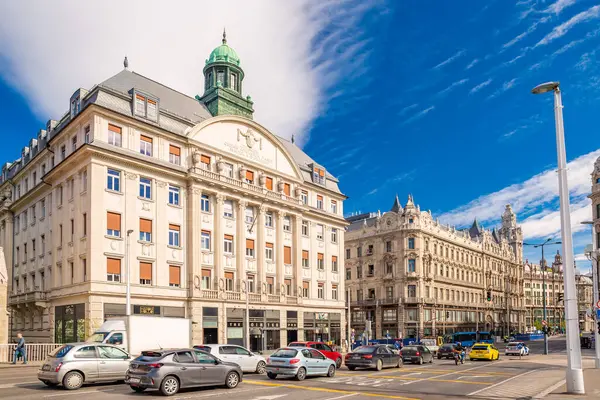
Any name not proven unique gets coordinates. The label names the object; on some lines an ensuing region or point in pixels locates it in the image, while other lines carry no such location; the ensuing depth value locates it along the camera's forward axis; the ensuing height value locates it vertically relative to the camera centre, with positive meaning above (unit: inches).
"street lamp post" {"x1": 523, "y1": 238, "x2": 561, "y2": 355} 2093.0 -227.9
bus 3075.5 -380.4
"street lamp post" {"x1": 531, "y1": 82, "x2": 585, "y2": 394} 653.3 +8.8
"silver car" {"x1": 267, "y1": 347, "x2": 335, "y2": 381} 934.4 -155.3
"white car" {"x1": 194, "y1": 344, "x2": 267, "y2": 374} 997.8 -151.9
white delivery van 1047.0 -110.6
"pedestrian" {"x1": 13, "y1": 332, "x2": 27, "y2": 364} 1225.8 -160.3
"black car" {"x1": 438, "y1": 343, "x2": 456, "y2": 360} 1865.2 -272.6
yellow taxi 1715.1 -257.7
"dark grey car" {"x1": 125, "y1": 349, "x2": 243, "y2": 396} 712.4 -127.4
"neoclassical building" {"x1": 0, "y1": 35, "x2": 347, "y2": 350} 1550.2 +178.1
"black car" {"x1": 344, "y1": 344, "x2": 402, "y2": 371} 1192.2 -186.7
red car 1285.7 -182.8
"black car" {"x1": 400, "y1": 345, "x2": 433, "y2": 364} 1489.9 -226.0
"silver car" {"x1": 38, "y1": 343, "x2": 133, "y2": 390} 782.5 -127.8
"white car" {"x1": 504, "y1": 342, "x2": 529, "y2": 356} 1973.4 -288.4
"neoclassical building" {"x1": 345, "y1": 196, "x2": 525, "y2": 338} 3430.1 -35.9
